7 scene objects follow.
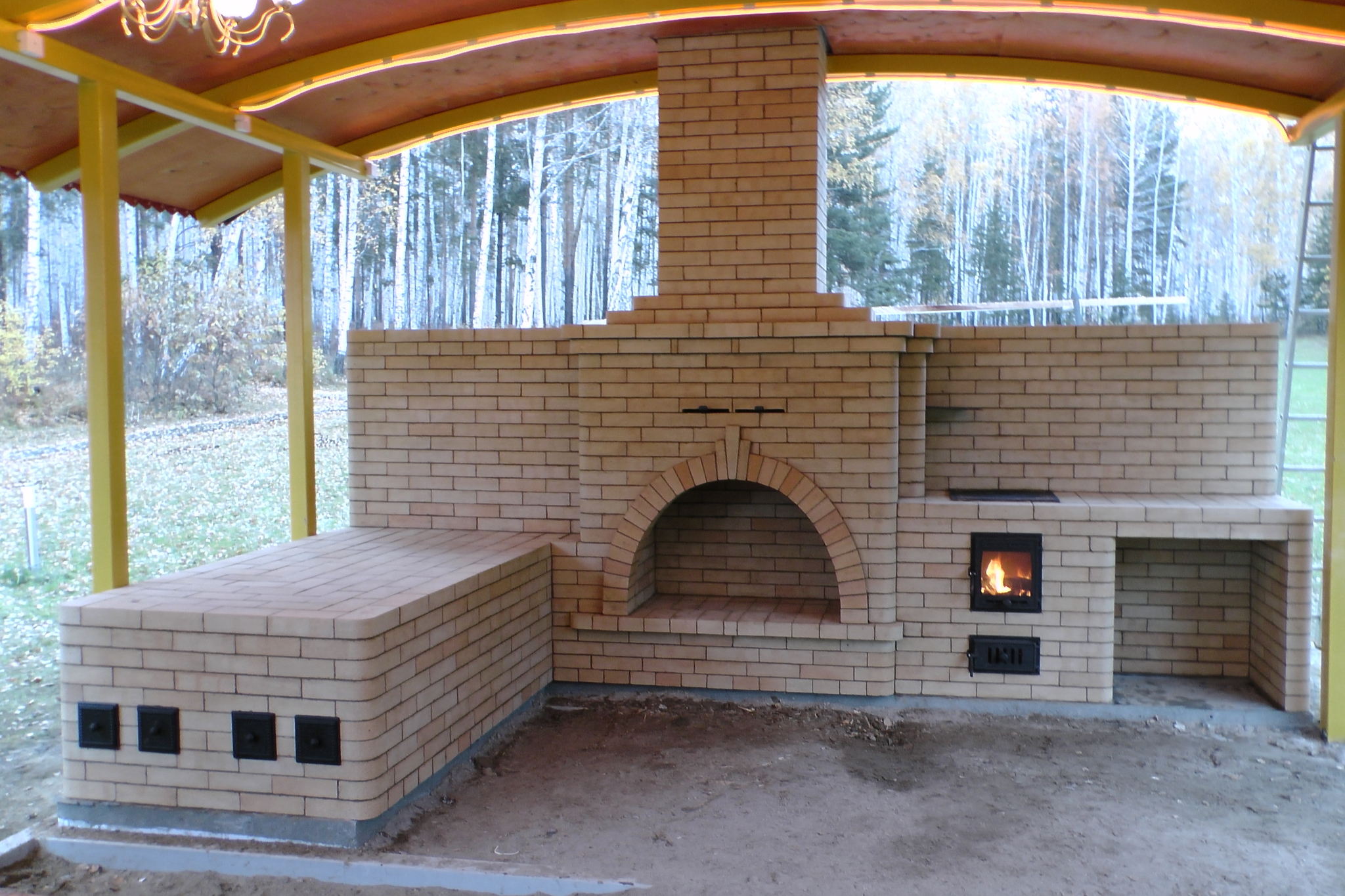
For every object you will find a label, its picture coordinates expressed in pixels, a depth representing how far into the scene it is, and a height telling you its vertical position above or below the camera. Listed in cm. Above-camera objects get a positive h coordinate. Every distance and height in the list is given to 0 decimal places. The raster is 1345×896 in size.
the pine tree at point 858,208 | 1457 +277
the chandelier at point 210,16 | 319 +147
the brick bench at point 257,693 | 376 -117
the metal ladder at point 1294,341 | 580 +35
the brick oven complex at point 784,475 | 536 -47
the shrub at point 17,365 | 1054 +30
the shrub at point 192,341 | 1199 +66
